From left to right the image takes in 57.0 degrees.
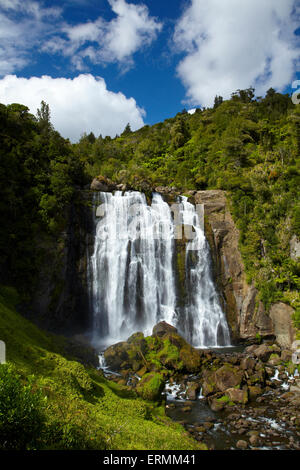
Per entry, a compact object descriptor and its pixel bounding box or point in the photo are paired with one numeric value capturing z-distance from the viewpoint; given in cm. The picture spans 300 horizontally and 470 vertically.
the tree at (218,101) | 7999
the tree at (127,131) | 8279
